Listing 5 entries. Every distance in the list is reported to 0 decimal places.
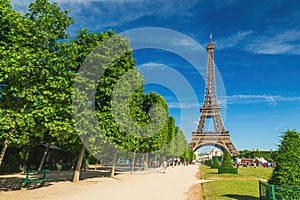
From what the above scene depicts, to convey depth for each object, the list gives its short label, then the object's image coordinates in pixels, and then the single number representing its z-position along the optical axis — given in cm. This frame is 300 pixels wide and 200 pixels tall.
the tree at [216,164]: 4341
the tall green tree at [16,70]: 1009
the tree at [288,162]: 921
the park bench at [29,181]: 1249
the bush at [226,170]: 3058
